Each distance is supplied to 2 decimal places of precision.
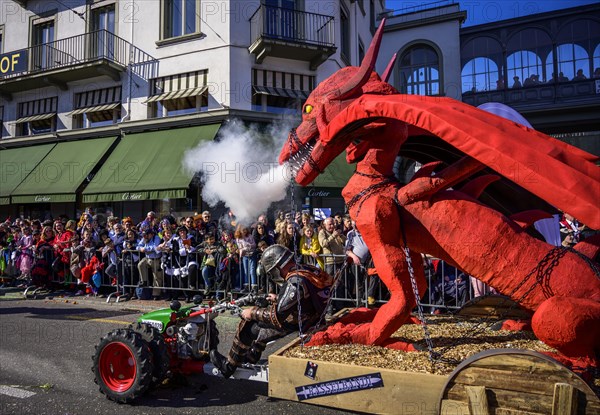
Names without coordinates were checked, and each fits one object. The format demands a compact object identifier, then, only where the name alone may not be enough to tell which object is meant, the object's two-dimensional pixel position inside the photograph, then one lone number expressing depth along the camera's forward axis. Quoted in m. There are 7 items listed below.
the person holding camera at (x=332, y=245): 8.29
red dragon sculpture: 2.68
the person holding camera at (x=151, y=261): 9.74
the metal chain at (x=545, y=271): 3.11
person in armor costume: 4.05
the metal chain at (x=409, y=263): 3.66
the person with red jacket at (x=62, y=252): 11.33
